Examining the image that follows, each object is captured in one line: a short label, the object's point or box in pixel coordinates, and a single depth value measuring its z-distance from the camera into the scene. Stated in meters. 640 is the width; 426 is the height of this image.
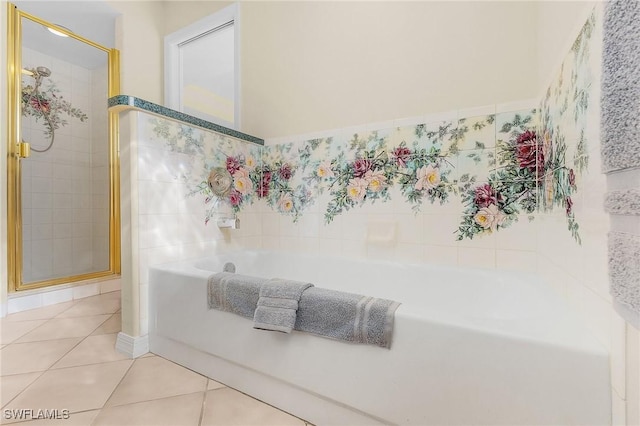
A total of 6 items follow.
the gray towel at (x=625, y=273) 0.49
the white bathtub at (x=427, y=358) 0.68
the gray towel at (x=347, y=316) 0.87
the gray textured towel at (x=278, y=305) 1.02
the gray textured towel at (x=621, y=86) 0.49
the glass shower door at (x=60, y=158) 2.14
